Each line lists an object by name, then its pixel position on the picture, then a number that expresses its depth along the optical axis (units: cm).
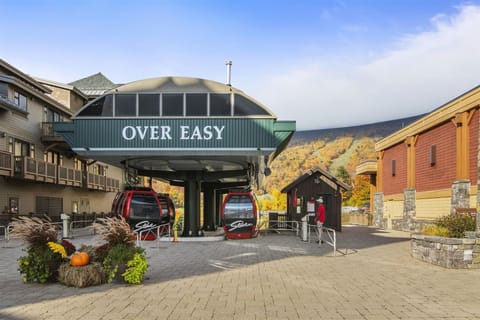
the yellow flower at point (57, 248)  984
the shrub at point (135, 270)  959
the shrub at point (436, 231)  1381
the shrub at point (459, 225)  1345
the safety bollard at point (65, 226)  2297
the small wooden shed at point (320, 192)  3002
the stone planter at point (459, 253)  1238
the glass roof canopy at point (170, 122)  1992
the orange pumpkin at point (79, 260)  963
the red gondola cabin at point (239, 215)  2306
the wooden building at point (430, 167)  2175
